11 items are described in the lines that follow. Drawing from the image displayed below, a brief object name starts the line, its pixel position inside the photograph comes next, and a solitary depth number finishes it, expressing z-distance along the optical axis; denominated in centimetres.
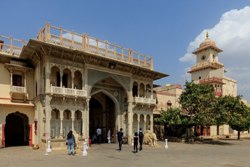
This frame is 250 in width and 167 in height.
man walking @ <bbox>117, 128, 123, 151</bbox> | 1399
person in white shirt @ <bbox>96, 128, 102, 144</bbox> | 1861
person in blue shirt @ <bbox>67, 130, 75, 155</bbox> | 1219
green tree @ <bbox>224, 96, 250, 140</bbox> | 2109
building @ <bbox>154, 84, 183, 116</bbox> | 2752
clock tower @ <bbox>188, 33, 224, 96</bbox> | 3522
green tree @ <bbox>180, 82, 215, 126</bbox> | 2076
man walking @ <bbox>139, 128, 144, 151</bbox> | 1488
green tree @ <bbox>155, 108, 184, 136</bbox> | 2250
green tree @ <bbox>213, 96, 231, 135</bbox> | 2054
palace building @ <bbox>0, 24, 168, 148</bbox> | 1489
